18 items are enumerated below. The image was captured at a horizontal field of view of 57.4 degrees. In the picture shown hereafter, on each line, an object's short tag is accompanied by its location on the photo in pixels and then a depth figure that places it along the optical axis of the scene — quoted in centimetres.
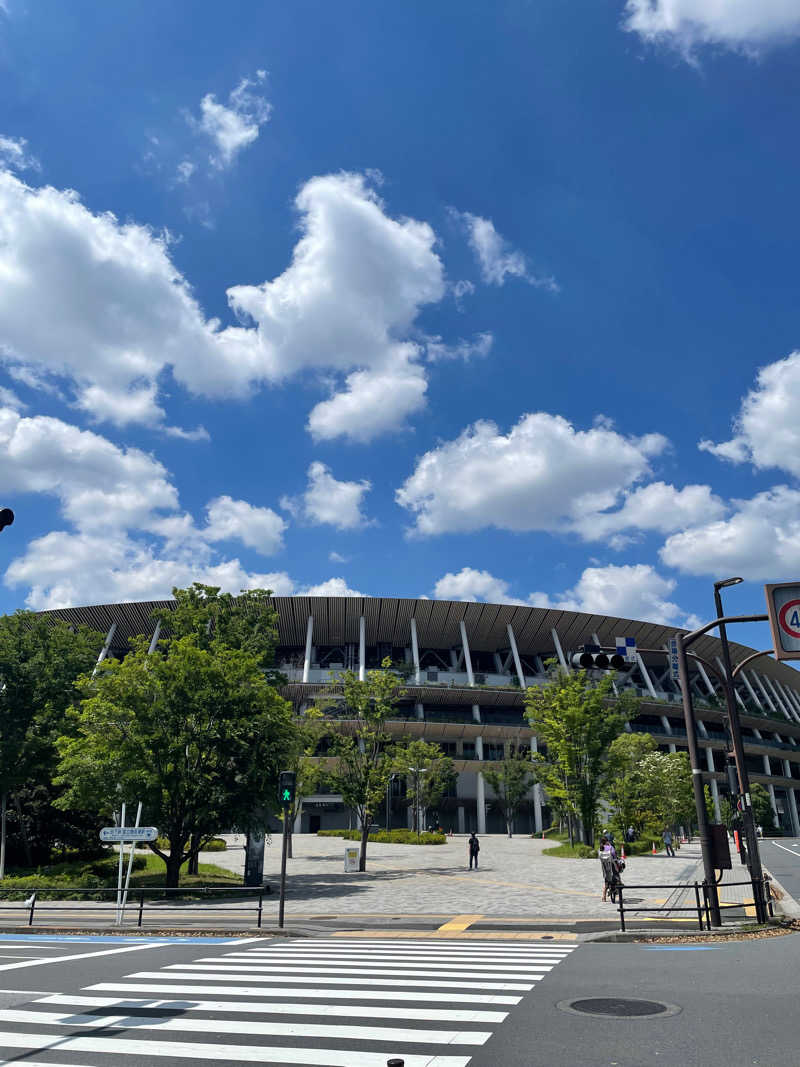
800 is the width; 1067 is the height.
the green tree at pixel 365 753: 3362
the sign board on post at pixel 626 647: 1761
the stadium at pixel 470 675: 6688
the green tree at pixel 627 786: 3788
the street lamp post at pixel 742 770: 1538
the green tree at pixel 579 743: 3681
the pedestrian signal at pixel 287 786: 1797
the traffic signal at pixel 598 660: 1433
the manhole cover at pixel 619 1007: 757
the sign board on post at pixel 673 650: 1822
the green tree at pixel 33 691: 3122
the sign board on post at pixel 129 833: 1977
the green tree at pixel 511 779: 5928
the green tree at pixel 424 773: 5200
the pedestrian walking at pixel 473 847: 3378
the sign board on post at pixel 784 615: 1193
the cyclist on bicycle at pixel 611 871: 1881
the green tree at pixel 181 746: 2389
